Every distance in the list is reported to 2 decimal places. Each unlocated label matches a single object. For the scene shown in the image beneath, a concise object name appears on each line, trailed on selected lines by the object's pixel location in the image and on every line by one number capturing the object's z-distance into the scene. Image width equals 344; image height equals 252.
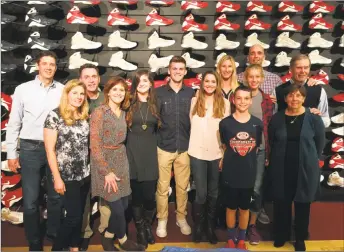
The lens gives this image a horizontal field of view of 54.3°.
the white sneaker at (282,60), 4.37
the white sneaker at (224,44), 4.29
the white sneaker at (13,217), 3.80
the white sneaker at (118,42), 4.17
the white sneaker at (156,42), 4.17
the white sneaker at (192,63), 4.23
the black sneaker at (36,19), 4.00
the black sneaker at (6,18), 3.93
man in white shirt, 3.07
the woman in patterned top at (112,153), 2.78
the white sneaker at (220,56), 4.33
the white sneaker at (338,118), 4.52
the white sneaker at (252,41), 4.32
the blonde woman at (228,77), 3.29
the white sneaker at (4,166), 4.02
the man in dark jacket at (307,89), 3.25
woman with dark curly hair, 3.04
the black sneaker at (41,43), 4.02
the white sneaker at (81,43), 4.10
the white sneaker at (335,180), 4.48
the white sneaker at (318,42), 4.38
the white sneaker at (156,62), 4.18
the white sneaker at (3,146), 3.97
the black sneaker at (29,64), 4.07
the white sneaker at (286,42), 4.35
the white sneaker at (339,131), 4.50
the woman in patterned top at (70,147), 2.66
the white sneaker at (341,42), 4.48
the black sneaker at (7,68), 3.99
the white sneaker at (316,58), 4.39
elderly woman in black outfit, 3.03
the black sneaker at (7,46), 3.96
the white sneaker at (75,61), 4.12
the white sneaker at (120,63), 4.17
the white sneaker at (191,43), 4.23
